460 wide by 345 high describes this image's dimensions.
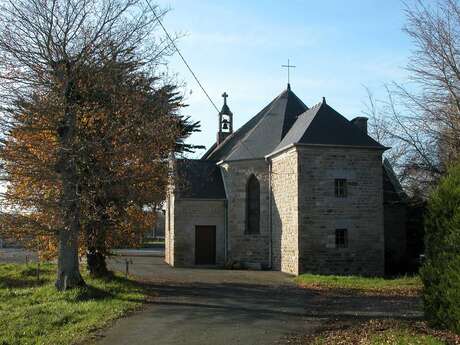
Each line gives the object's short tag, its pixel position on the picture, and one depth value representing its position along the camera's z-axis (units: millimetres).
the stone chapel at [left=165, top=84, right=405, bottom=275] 24000
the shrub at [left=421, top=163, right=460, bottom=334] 9117
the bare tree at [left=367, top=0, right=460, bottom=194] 16453
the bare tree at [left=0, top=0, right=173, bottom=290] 14555
